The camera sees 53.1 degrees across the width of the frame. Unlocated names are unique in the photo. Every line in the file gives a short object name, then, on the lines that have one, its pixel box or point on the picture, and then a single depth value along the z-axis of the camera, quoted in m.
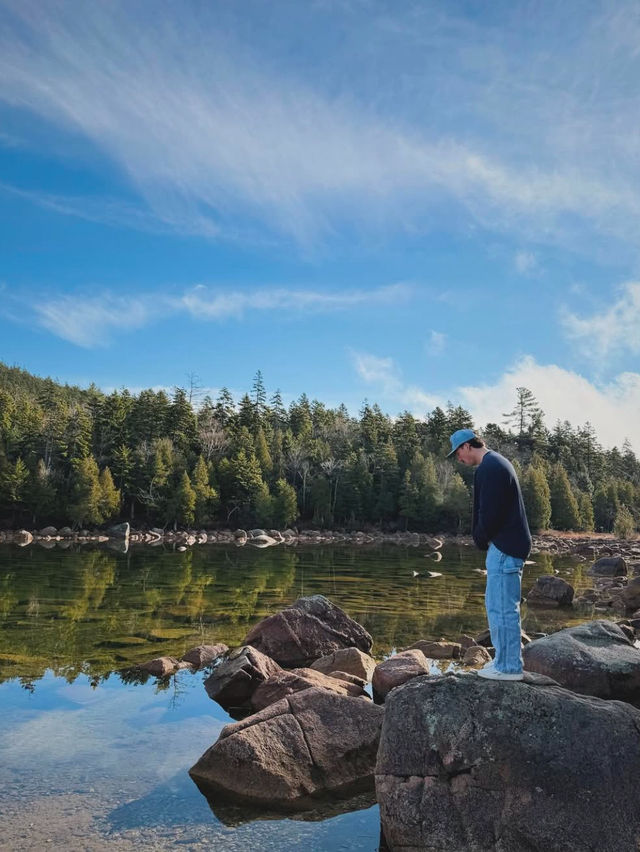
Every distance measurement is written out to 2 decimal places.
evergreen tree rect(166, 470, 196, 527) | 72.56
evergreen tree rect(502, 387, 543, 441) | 121.12
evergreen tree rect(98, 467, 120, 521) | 68.56
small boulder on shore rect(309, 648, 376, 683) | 12.84
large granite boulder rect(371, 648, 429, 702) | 11.57
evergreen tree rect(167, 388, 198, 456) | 83.44
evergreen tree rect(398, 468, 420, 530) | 84.88
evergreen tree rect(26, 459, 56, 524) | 66.44
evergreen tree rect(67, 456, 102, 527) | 66.19
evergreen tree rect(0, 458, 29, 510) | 65.12
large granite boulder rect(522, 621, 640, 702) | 10.83
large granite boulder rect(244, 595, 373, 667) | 14.62
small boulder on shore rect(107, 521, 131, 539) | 67.38
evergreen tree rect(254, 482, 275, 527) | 77.38
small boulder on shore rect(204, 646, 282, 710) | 11.59
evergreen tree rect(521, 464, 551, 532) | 86.38
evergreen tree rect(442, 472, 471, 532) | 85.25
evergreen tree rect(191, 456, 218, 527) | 74.62
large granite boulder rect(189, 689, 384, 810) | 7.82
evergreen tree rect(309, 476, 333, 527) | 85.06
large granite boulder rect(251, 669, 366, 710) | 10.86
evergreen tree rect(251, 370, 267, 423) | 109.11
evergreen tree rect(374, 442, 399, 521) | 87.50
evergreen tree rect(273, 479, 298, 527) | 79.19
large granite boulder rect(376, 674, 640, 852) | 5.94
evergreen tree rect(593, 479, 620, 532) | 102.56
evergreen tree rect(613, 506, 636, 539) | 81.75
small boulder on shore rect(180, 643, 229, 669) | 14.22
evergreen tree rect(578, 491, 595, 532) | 96.36
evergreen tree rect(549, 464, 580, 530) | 92.56
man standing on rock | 6.94
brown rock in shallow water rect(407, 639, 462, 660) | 14.66
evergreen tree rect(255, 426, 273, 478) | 86.31
